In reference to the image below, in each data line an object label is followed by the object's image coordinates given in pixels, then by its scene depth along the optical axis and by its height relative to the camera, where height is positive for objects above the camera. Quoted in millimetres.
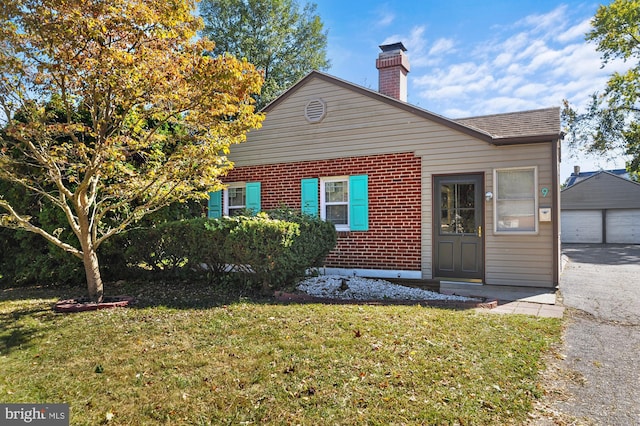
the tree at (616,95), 21141 +7467
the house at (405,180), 7418 +872
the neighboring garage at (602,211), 24984 +511
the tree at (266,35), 21703 +10686
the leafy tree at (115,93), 4812 +1791
